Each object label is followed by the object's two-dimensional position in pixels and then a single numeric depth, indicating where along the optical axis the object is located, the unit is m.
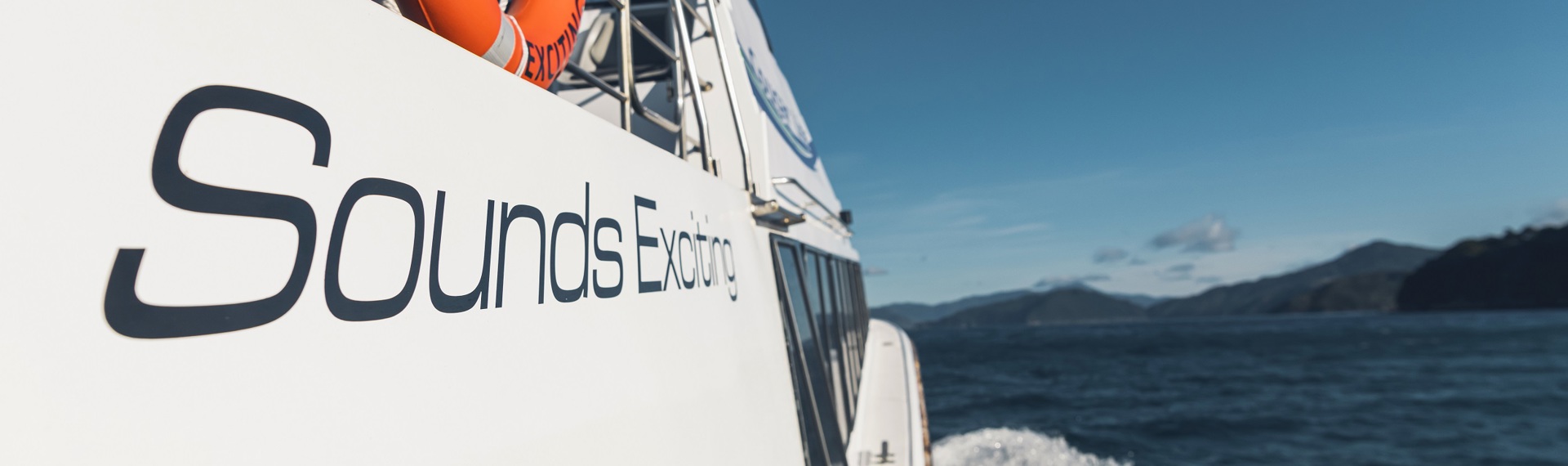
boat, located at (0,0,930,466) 0.59
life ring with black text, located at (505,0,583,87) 1.73
